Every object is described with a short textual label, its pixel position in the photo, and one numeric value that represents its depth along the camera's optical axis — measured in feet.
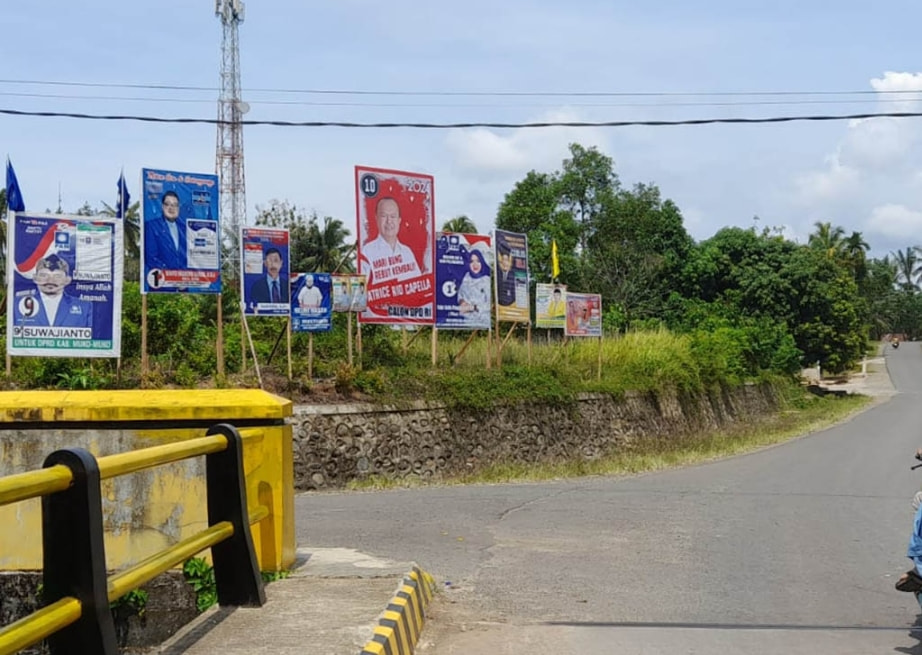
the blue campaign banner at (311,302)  65.05
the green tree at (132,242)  132.36
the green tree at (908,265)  402.31
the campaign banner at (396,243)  69.31
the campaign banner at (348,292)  67.62
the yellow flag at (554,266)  95.60
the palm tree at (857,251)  288.30
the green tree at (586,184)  177.47
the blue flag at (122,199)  60.44
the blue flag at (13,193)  58.95
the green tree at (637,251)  160.56
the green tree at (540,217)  162.09
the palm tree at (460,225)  180.32
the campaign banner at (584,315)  90.02
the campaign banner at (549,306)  89.97
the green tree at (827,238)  283.79
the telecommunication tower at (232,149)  153.57
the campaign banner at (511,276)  82.07
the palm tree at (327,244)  143.84
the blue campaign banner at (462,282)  75.87
